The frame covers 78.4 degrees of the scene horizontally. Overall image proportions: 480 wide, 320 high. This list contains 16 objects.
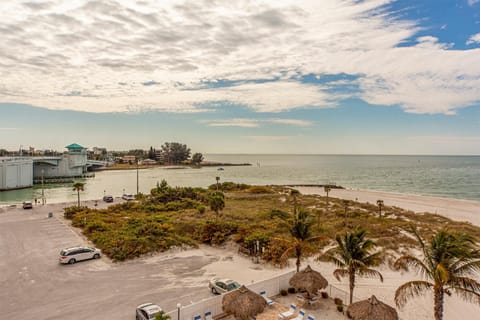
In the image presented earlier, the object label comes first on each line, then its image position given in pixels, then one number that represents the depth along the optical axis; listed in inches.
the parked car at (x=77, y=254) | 826.2
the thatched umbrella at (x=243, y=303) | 511.2
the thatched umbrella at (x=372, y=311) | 482.6
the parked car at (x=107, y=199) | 2026.0
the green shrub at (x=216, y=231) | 1039.0
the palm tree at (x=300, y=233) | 698.8
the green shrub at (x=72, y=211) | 1451.6
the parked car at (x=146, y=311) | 522.3
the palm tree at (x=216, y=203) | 1265.5
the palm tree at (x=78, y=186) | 1693.9
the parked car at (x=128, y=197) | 2123.6
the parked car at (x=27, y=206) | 1664.6
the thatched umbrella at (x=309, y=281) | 606.9
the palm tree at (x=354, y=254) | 575.2
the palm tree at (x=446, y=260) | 431.8
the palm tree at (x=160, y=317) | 428.2
